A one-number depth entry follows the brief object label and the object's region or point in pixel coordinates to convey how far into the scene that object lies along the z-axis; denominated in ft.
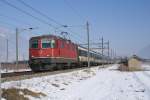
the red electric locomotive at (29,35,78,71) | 70.26
